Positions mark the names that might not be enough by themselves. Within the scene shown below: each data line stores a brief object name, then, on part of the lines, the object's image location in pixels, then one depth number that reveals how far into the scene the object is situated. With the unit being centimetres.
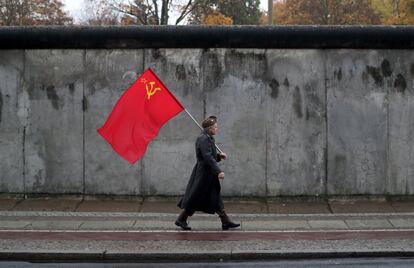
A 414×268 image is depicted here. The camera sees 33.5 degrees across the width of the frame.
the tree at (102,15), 5525
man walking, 1065
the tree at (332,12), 5397
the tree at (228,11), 5356
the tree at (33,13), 5131
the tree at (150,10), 5303
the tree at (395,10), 4334
